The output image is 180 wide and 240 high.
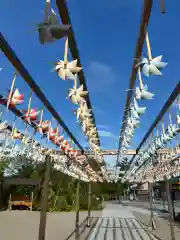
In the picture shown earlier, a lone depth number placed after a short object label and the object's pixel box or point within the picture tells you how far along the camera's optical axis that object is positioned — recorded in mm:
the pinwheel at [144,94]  1907
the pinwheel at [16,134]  3819
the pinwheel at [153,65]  1504
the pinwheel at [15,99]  2359
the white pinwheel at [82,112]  2211
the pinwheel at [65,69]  1522
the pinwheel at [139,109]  2282
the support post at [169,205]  3494
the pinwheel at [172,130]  3214
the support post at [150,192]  5458
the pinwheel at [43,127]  3183
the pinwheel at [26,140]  4062
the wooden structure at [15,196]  9069
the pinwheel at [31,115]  2744
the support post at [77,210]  3690
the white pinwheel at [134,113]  2376
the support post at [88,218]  5615
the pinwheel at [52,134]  3517
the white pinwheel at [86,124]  2604
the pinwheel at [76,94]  1880
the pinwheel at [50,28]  1201
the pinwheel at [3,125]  2955
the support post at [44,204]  1712
